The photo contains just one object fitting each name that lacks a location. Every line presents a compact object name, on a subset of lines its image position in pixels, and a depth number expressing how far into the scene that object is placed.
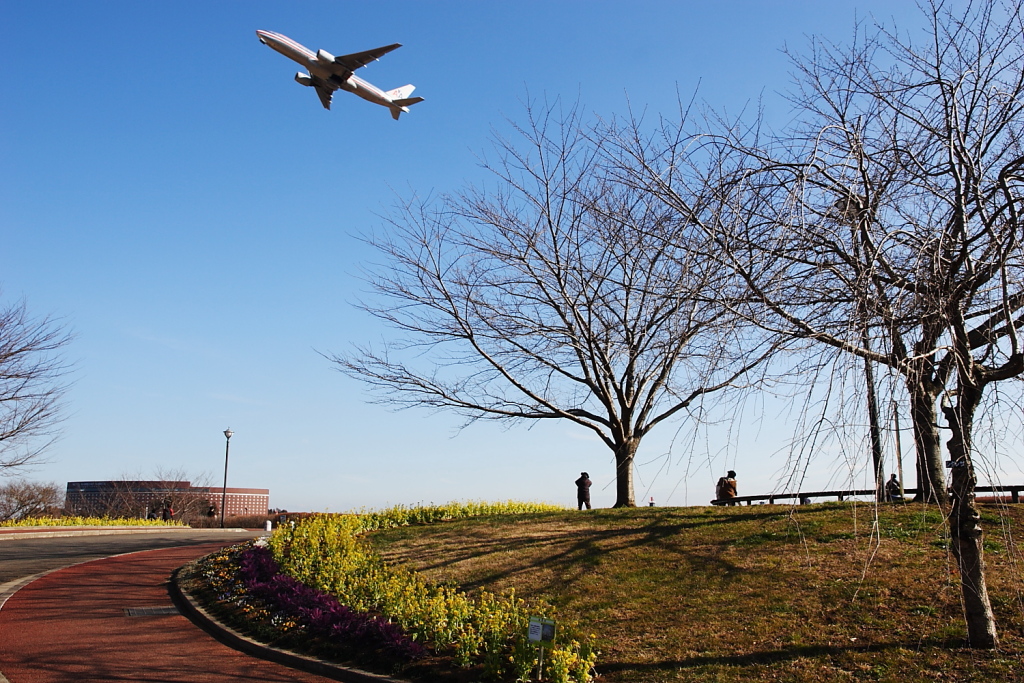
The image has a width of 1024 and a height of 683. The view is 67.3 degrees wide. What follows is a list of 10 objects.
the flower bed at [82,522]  28.34
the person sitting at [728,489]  18.33
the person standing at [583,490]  22.48
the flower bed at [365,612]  8.59
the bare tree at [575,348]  16.41
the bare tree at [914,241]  5.56
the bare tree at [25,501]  43.25
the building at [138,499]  48.69
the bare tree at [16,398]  24.83
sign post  7.51
